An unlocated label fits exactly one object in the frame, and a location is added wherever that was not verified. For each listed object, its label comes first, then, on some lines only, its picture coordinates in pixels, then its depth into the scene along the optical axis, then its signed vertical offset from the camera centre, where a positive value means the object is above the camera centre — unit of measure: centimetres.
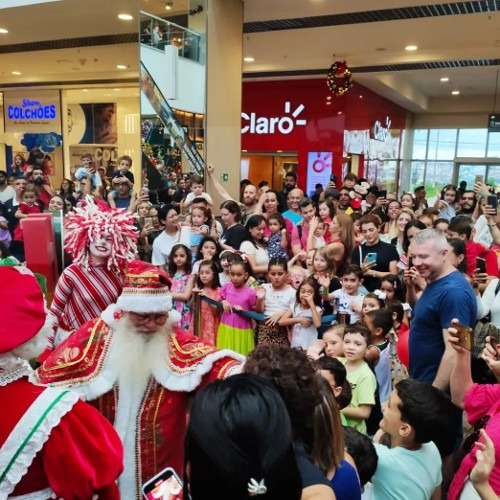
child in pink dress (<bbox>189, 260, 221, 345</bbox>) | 442 -113
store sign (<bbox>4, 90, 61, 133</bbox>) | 1493 +136
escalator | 636 +59
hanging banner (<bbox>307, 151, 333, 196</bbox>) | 1252 -7
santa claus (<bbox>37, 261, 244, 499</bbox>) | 194 -82
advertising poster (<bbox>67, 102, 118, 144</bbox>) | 1469 +103
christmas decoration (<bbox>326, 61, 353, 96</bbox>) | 1002 +174
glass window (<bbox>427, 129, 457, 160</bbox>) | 1867 +91
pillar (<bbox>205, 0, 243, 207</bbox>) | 666 +97
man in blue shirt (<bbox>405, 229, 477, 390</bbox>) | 260 -71
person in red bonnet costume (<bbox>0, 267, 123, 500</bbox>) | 127 -69
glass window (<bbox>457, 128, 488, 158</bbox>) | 1828 +96
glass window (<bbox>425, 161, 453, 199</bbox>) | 1902 -27
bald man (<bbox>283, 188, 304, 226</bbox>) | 626 -50
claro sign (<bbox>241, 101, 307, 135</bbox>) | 1280 +106
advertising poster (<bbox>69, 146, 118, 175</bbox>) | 1483 +11
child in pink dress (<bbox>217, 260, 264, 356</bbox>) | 426 -122
